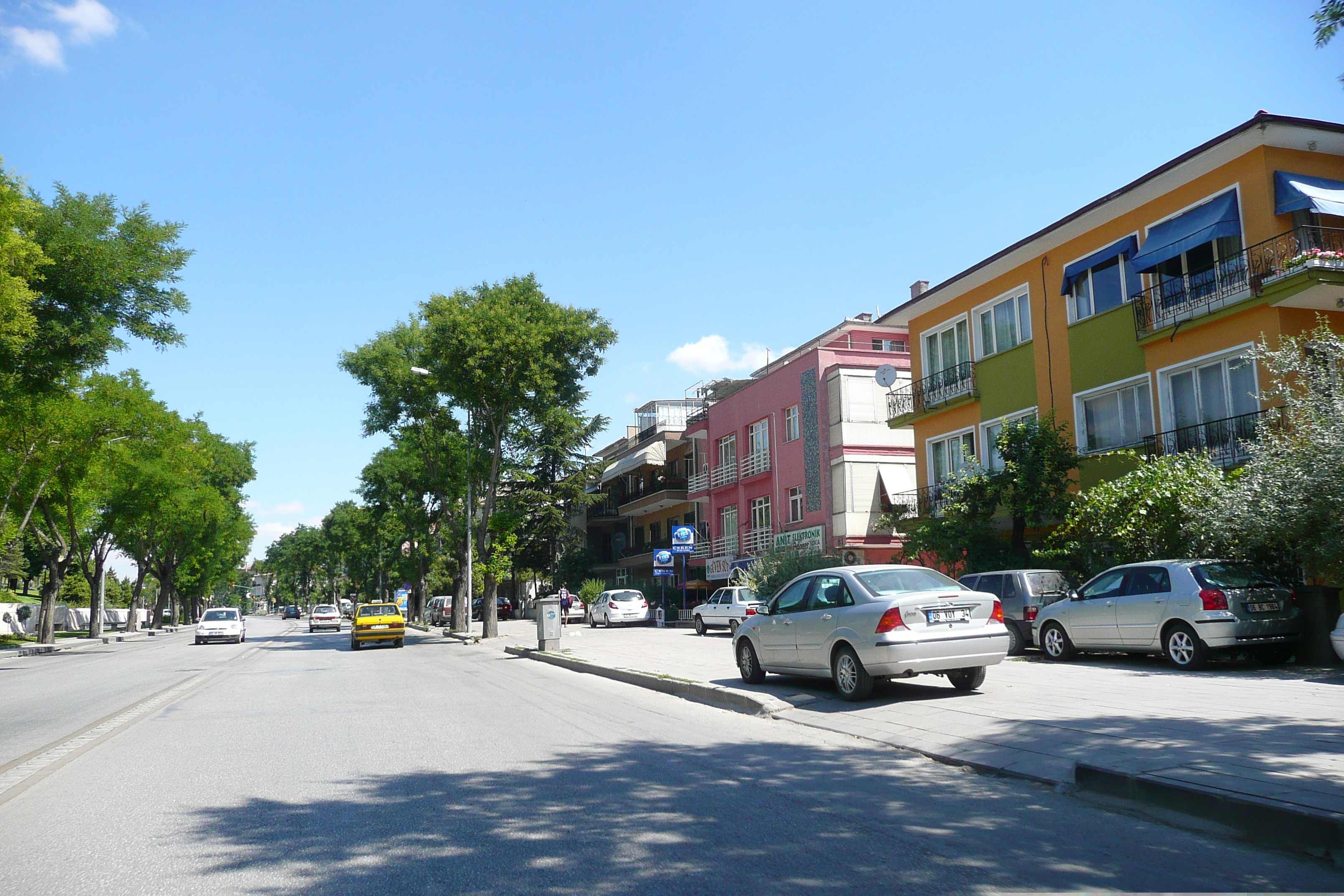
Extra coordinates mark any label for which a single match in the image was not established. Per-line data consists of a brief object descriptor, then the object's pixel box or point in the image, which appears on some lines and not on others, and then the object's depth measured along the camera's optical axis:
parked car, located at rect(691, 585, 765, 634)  29.53
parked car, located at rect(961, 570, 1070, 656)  16.97
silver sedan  10.30
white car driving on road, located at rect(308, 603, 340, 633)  57.69
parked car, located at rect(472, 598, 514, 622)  60.00
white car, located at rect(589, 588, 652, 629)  42.44
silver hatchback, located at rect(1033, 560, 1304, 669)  12.87
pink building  33.94
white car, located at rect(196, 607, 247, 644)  40.88
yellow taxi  30.55
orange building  17.95
